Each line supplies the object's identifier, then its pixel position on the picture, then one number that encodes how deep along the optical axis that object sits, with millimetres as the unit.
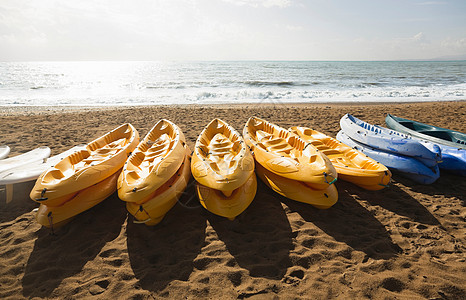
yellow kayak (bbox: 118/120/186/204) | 2887
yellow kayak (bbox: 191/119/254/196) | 2986
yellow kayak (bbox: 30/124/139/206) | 2883
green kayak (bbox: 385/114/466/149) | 4957
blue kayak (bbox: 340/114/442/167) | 3934
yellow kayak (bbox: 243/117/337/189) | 3201
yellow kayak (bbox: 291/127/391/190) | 3586
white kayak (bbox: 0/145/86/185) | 3484
